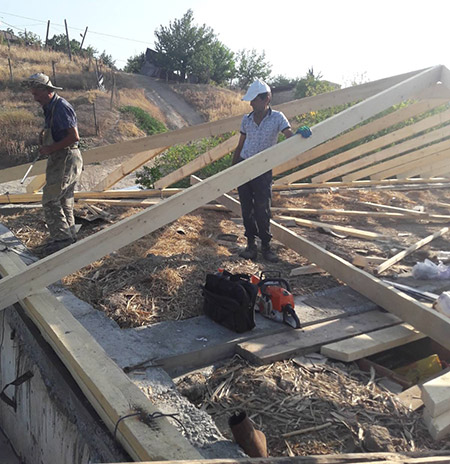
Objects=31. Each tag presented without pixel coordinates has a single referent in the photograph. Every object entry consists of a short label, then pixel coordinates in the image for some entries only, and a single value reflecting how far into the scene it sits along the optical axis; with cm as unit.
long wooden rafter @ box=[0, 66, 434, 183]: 615
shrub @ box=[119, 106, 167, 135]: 2523
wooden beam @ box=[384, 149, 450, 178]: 888
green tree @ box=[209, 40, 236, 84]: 4238
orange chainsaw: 350
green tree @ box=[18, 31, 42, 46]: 3679
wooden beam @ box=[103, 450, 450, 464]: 191
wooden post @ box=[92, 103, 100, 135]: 2194
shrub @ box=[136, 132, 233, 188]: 1020
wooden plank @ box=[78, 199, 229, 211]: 680
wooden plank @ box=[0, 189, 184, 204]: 660
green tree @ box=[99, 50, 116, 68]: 4406
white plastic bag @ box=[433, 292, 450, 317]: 341
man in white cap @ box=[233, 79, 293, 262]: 469
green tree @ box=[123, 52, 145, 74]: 4372
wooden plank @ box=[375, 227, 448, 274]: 470
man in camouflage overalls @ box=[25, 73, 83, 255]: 462
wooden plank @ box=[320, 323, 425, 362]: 314
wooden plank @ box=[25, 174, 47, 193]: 684
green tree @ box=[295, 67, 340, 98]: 2673
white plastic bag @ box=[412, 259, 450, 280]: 454
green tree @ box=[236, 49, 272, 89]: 4441
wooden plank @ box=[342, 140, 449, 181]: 844
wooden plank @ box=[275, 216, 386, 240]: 601
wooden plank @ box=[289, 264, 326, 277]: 459
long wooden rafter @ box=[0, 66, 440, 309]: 316
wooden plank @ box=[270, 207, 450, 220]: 690
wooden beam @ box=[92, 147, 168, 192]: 671
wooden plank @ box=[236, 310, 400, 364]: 310
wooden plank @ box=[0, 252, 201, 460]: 205
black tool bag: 330
